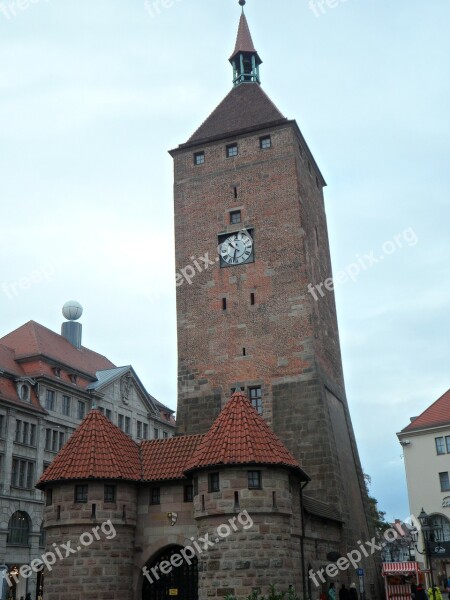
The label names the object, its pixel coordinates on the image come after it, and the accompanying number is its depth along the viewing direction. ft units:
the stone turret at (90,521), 72.90
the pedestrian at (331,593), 79.69
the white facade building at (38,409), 137.18
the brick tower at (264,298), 98.43
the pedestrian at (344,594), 82.69
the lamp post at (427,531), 71.97
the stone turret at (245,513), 69.26
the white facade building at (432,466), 153.99
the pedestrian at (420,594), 72.90
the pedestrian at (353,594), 83.55
